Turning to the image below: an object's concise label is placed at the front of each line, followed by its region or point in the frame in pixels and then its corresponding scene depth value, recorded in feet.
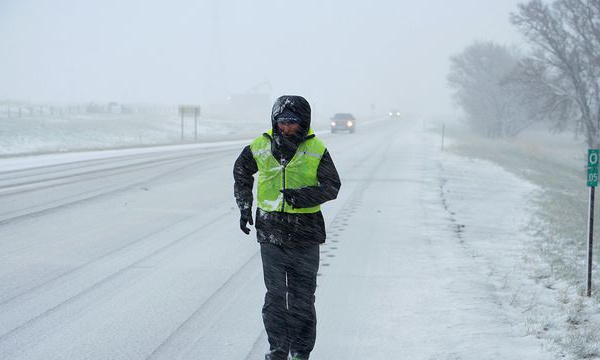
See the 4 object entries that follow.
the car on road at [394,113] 491.51
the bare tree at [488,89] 193.06
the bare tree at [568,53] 95.09
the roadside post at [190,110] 151.94
